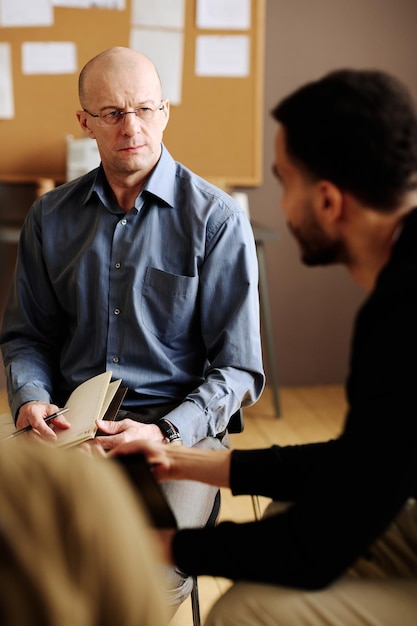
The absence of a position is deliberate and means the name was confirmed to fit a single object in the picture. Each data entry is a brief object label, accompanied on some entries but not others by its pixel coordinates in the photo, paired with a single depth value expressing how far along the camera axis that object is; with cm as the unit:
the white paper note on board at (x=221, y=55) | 353
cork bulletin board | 348
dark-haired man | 106
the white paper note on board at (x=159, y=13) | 348
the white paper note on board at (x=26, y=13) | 345
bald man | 185
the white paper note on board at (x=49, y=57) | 348
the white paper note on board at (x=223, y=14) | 351
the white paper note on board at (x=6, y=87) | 350
